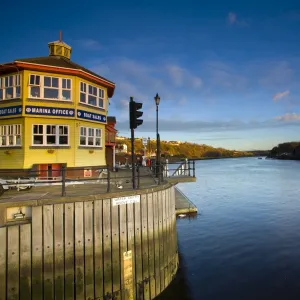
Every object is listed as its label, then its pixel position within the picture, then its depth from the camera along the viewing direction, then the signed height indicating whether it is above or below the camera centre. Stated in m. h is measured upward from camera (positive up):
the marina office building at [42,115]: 13.92 +2.28
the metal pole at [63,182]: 7.88 -0.66
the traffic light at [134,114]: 8.91 +1.42
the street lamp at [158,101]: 16.44 +3.43
